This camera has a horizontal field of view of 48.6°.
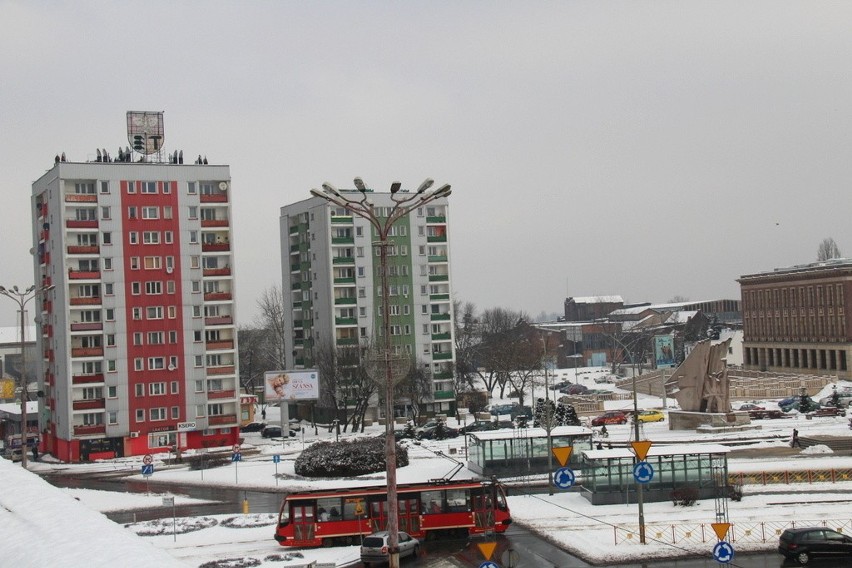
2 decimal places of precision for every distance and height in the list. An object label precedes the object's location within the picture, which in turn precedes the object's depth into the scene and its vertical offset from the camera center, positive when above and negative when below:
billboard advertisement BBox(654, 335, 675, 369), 96.44 -2.76
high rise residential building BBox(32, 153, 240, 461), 73.81 +2.82
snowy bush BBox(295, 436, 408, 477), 54.12 -7.06
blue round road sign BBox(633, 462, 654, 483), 31.64 -4.97
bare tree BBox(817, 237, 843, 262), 175.12 +12.19
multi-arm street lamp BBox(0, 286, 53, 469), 49.36 -0.74
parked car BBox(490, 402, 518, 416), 89.75 -7.55
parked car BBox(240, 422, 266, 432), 88.00 -7.96
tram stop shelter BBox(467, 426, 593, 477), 50.12 -6.40
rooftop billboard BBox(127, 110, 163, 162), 80.81 +18.33
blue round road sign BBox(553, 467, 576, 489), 35.79 -5.76
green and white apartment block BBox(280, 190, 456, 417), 96.53 +5.26
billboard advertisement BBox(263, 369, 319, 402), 79.38 -3.79
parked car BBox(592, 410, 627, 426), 74.62 -7.39
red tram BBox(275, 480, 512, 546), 34.78 -6.55
